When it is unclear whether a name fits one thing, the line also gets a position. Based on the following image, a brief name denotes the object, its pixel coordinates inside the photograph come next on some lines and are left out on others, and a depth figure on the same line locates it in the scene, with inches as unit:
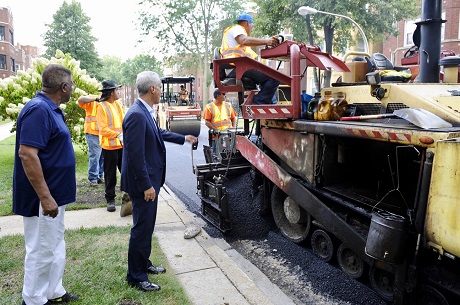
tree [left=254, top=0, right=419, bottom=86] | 738.8
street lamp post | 515.8
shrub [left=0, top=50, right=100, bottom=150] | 382.9
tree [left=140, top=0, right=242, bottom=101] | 1380.4
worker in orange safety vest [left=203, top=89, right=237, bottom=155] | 312.8
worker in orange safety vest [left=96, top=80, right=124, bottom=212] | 237.9
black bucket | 110.2
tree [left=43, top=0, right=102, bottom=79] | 1422.2
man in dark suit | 128.8
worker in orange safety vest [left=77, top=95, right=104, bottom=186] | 288.7
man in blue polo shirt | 107.7
